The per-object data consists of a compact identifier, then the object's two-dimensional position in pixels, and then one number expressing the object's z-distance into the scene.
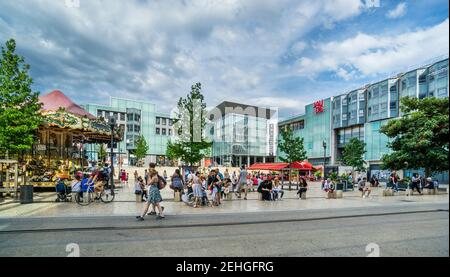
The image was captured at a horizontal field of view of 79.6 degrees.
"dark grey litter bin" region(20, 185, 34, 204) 13.24
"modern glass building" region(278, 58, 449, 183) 49.06
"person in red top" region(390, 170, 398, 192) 23.27
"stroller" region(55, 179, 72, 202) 14.14
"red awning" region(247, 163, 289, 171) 27.78
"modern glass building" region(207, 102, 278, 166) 77.00
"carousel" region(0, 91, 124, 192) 19.73
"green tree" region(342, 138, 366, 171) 44.00
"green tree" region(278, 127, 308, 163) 27.73
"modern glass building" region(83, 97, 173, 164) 85.81
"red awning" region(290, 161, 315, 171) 26.43
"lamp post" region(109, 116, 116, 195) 17.75
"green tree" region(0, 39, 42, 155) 16.33
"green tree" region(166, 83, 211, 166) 27.00
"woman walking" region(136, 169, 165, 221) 9.58
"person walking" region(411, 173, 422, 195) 21.92
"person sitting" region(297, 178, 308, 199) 18.58
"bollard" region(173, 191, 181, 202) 15.42
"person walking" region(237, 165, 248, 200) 17.60
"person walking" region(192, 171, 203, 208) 13.38
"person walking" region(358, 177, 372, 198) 19.90
